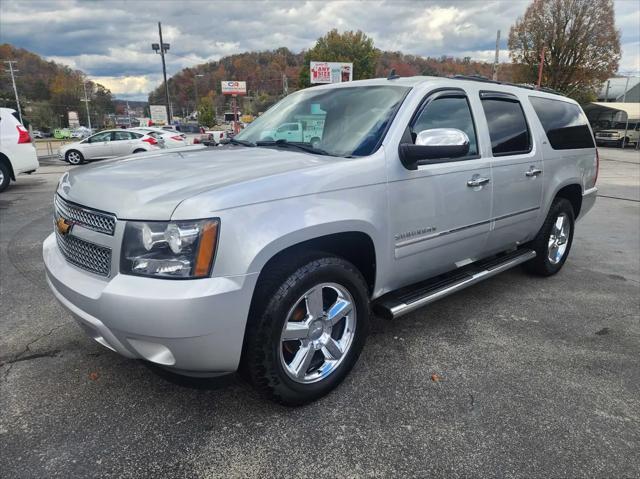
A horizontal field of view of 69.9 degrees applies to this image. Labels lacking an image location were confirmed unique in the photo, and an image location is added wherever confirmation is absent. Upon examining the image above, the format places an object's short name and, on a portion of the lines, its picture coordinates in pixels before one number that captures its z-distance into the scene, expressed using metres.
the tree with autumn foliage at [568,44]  36.97
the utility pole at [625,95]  66.06
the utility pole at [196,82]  91.06
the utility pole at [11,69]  62.44
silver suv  2.04
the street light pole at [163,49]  35.06
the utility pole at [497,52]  30.44
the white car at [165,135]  18.58
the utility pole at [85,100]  81.07
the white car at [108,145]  18.05
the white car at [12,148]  10.11
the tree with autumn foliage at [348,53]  59.47
